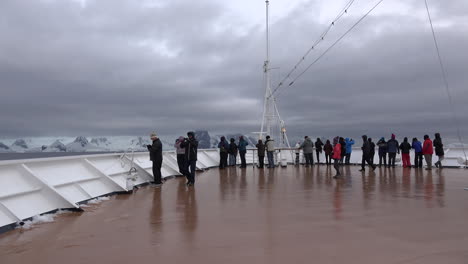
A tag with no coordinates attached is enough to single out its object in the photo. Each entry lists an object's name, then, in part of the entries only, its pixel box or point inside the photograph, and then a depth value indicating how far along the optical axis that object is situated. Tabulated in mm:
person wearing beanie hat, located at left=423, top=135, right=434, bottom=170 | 15570
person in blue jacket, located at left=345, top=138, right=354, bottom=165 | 18406
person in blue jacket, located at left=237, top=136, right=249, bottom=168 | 18375
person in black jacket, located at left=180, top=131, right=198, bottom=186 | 10242
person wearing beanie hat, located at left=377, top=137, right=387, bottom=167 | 17156
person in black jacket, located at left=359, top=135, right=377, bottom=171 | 14793
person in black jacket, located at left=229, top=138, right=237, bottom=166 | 19203
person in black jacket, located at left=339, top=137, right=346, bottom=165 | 16569
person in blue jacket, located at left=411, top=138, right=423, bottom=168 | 16469
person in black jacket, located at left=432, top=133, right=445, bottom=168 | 16062
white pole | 22609
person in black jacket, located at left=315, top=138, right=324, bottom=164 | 20969
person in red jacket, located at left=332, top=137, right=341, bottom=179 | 12031
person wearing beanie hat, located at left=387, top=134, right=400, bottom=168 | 16953
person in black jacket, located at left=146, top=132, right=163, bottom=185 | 10094
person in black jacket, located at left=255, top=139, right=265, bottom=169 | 17644
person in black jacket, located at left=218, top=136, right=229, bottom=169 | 18281
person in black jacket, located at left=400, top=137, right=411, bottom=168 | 17094
